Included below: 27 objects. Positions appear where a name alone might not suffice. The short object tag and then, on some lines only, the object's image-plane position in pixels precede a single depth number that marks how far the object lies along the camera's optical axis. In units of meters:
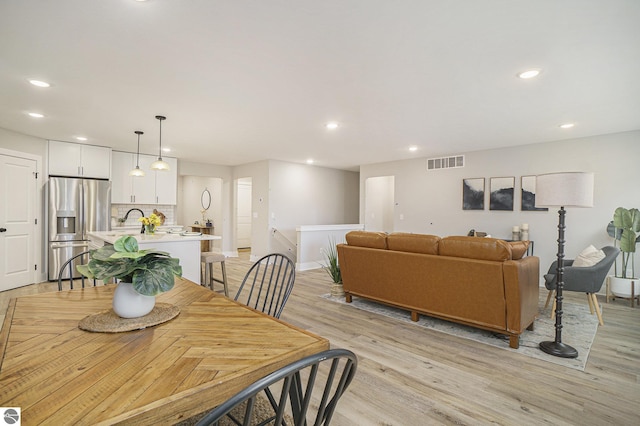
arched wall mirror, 9.52
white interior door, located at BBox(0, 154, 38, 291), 4.76
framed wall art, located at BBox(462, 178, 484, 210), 6.02
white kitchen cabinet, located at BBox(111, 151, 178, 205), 6.35
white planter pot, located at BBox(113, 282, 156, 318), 1.29
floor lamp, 2.59
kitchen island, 3.79
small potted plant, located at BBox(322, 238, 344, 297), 4.48
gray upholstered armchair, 3.49
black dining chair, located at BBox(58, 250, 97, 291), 5.37
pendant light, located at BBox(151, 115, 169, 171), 4.17
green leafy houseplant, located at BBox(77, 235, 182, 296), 1.23
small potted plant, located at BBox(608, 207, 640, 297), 4.19
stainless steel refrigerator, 5.35
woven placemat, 1.22
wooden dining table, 0.76
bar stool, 4.29
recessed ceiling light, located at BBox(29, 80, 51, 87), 2.97
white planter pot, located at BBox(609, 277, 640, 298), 4.18
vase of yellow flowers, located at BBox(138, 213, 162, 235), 4.29
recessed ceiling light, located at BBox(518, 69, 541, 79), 2.70
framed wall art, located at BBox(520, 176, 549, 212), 5.40
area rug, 2.76
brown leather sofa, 2.83
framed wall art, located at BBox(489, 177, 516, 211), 5.66
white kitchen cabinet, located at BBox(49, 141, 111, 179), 5.47
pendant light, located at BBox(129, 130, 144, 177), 4.59
